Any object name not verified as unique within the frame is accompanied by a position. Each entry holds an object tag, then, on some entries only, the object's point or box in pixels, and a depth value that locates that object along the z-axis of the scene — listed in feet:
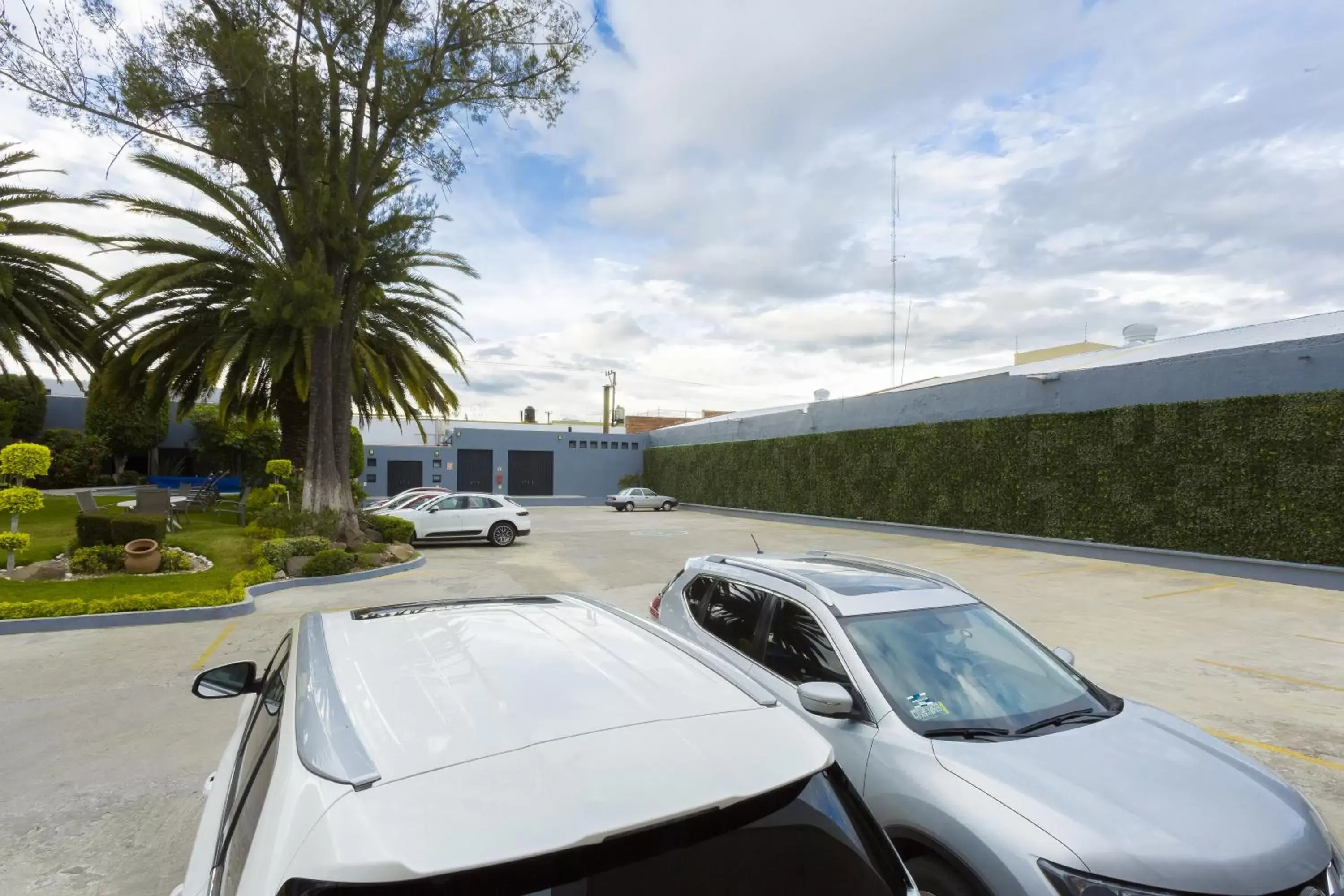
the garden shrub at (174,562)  39.24
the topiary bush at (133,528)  39.37
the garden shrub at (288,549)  41.04
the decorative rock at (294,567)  40.73
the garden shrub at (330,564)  40.86
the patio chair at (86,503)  42.60
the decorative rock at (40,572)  35.06
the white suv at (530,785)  4.19
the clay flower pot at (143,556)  37.52
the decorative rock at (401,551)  48.39
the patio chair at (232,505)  70.03
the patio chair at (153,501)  48.73
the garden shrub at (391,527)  54.54
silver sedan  122.21
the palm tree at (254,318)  52.29
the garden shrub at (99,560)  36.76
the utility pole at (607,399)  195.52
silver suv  7.77
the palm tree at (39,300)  56.39
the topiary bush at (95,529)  39.29
